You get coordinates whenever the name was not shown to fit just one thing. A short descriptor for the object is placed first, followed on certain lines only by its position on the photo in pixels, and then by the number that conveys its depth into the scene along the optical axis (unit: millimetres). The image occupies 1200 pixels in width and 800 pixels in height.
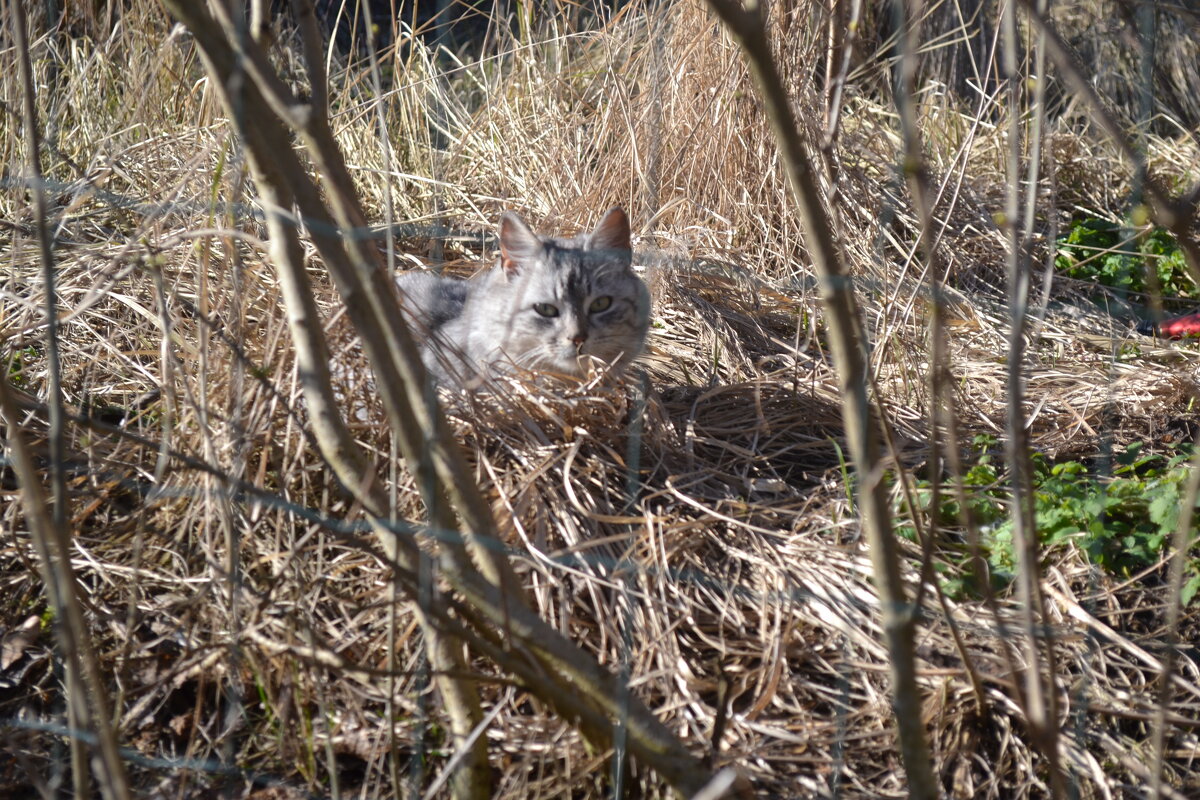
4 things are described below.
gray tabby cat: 2549
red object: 2674
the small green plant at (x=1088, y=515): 2355
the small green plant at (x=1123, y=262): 2845
